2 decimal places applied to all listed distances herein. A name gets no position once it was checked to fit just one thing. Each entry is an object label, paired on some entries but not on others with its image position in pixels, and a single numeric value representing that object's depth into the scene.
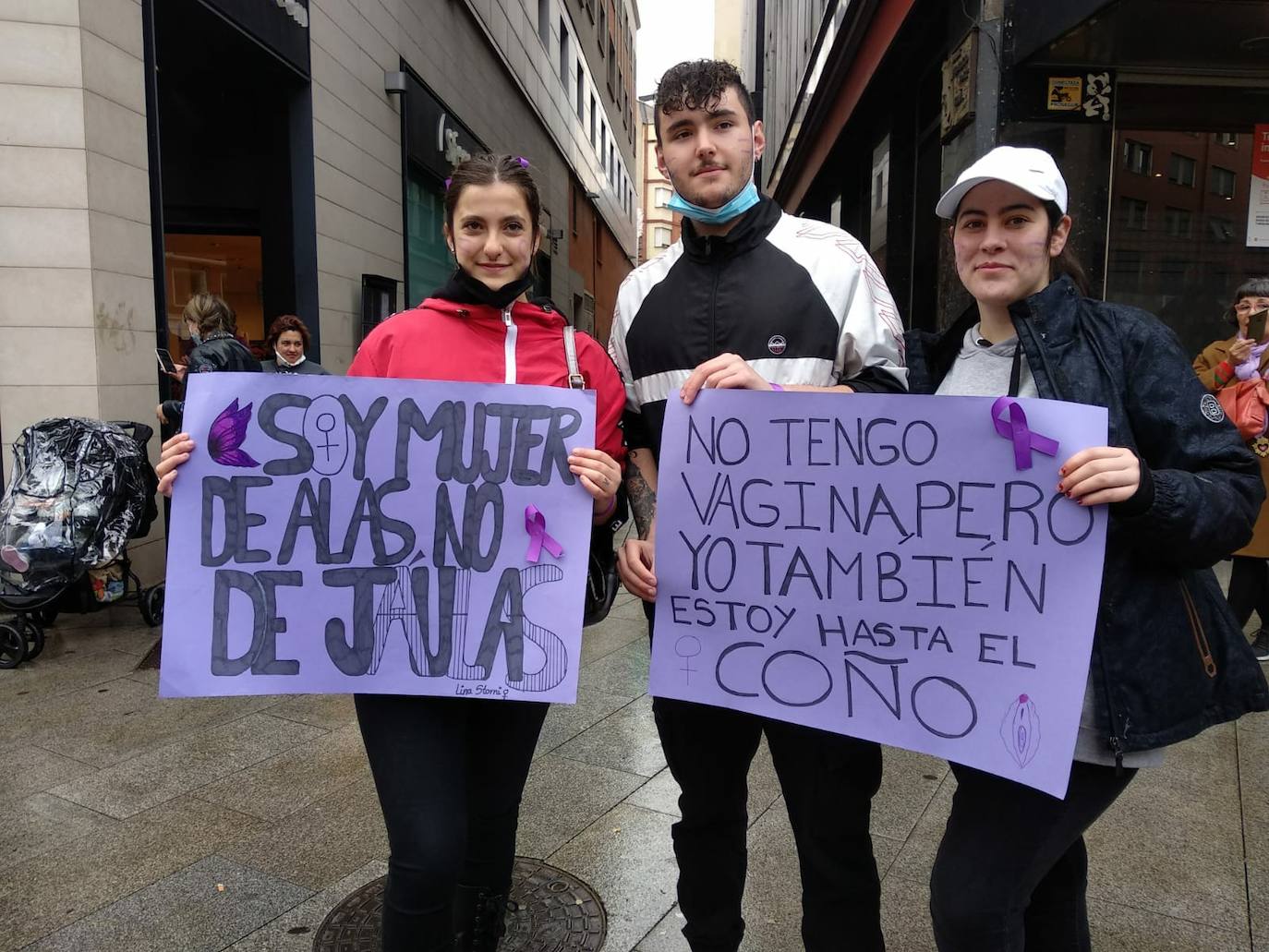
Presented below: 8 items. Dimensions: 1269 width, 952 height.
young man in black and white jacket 1.95
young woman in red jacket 1.84
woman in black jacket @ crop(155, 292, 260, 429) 5.75
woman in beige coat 4.77
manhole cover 2.47
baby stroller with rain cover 4.76
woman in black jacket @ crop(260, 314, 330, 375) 6.70
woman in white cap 1.54
